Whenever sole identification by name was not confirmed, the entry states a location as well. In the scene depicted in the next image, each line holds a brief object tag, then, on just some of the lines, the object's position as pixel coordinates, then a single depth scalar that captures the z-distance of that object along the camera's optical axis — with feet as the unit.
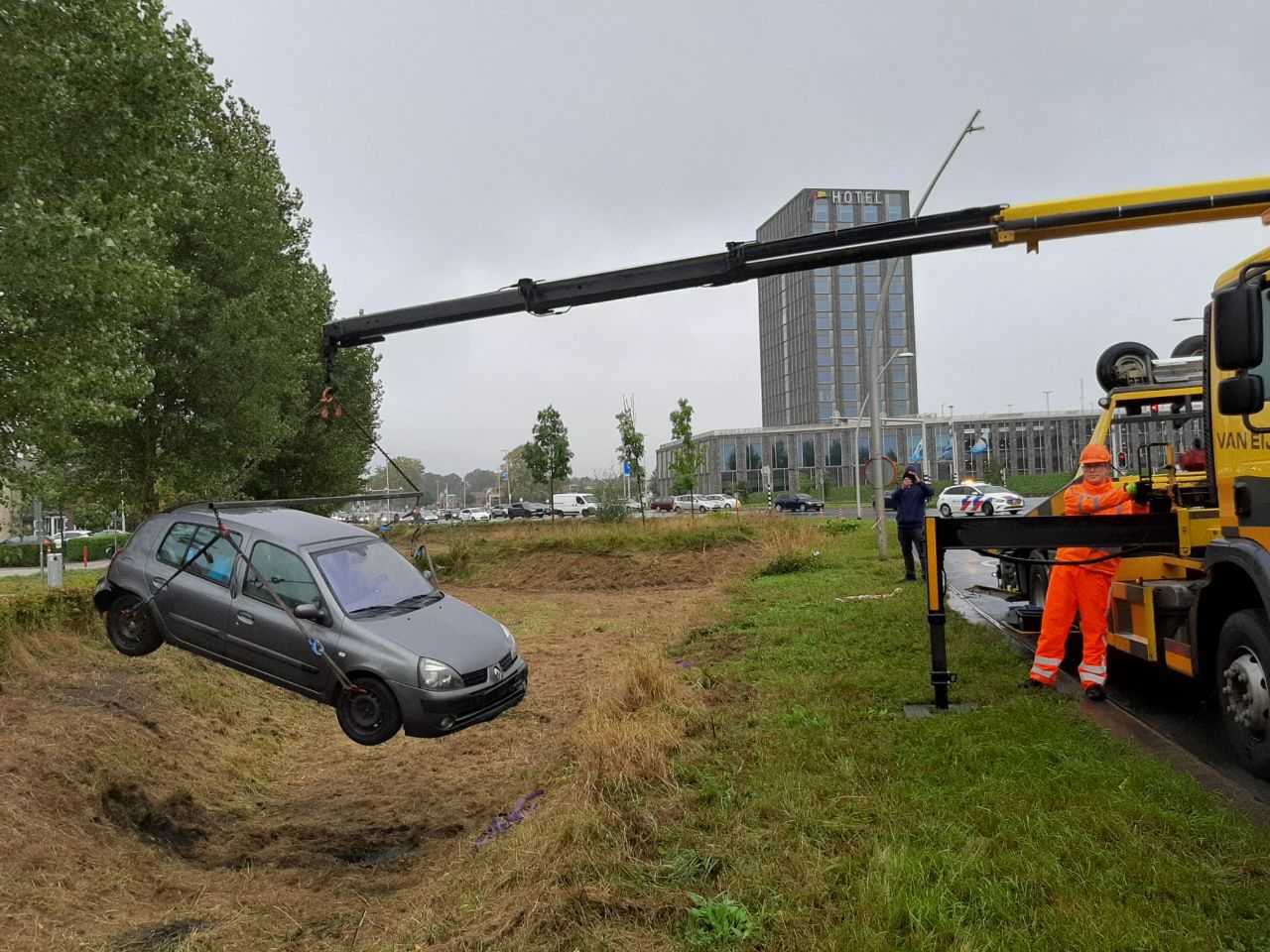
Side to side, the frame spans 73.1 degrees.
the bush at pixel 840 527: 94.70
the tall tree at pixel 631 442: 121.60
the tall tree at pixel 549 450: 159.53
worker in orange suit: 22.03
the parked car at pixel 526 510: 198.79
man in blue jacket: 47.73
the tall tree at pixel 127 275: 22.30
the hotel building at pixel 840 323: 380.17
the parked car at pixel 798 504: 190.49
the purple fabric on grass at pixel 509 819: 18.42
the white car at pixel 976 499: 117.11
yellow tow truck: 15.81
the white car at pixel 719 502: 196.44
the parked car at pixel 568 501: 192.75
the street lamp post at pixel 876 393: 56.16
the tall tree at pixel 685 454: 124.16
